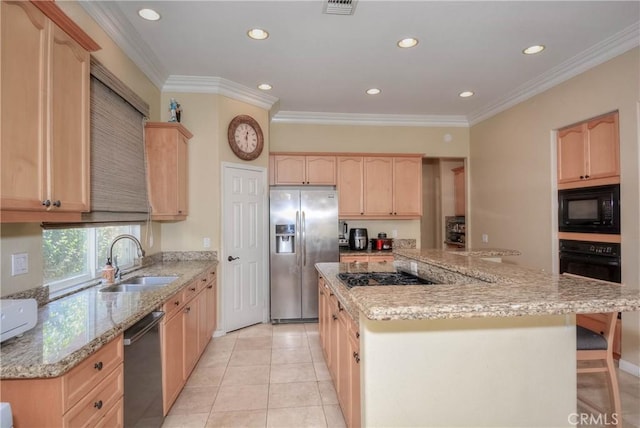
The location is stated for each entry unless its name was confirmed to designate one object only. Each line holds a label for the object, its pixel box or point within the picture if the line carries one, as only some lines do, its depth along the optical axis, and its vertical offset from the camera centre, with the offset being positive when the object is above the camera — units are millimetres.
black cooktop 2170 -445
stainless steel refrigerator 4078 -407
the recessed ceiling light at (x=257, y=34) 2631 +1580
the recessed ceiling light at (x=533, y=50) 2914 +1570
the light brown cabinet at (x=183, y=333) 2059 -884
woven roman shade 2141 +530
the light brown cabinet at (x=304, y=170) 4461 +696
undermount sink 2335 -506
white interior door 3662 -343
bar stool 1846 -804
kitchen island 1283 -619
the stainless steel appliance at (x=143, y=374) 1582 -840
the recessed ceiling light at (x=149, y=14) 2385 +1586
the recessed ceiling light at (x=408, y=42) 2779 +1570
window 2001 -240
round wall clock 3727 +1012
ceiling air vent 2275 +1561
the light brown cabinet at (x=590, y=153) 2801 +610
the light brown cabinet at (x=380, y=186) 4570 +468
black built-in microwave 2754 +63
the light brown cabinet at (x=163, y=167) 3018 +515
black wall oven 2765 -412
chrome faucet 2416 -290
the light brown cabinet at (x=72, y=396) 1135 -671
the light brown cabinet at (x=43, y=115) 1246 +484
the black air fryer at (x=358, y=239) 4633 -308
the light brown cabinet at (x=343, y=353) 1693 -883
